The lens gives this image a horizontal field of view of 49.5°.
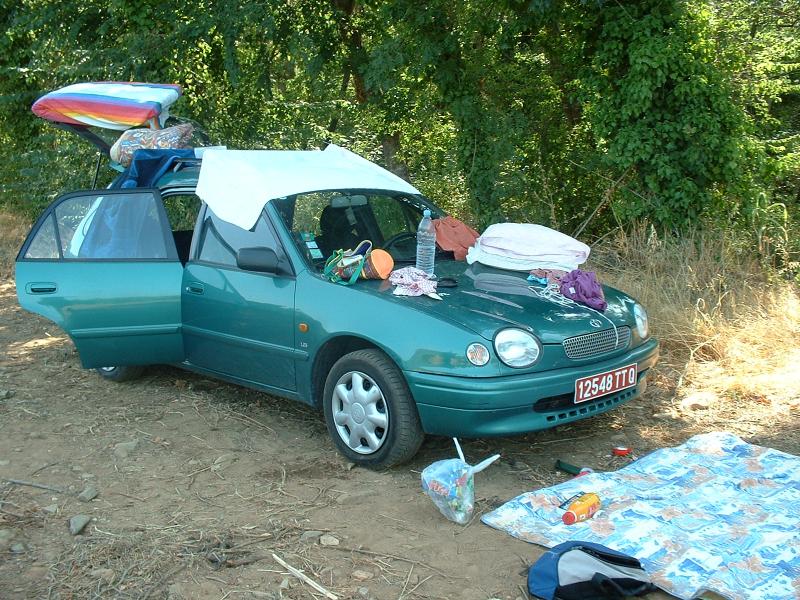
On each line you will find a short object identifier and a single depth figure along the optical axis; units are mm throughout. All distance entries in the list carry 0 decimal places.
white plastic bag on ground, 4246
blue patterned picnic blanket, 3730
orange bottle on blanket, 4191
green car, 4641
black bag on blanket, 3482
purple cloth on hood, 5227
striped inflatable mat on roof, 6984
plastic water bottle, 5578
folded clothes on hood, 5824
